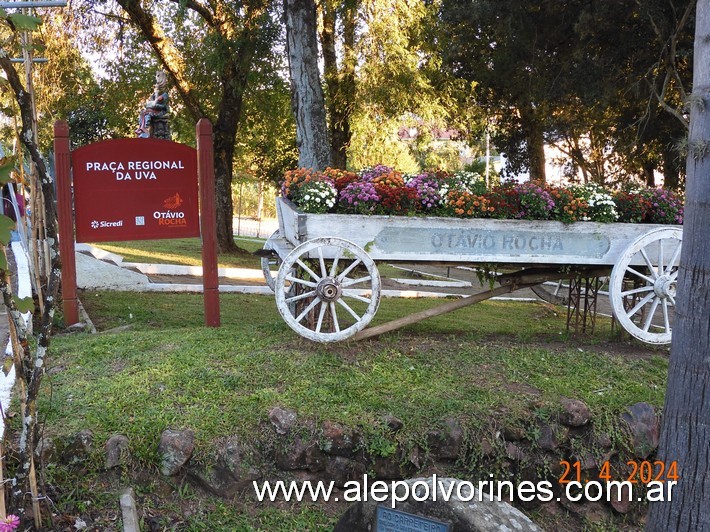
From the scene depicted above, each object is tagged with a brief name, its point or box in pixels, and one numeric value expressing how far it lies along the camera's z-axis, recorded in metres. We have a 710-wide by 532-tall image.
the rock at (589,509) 4.43
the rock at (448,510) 3.18
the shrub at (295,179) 5.65
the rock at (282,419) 4.17
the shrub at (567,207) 5.65
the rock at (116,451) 3.88
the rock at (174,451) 3.93
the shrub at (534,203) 5.64
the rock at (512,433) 4.40
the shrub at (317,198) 5.36
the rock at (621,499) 4.52
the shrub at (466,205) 5.52
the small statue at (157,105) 9.56
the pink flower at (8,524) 2.77
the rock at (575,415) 4.54
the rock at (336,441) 4.14
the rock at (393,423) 4.25
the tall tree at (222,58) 12.40
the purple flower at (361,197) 5.44
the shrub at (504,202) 5.61
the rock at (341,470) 4.18
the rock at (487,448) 4.32
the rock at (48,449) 3.75
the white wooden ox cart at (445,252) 5.23
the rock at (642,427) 4.59
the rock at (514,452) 4.38
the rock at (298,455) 4.12
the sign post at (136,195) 6.64
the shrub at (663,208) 6.09
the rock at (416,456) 4.20
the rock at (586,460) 4.48
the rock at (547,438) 4.46
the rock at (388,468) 4.20
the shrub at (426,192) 5.59
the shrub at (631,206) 5.96
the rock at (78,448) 3.83
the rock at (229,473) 3.95
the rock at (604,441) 4.54
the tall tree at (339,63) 13.95
